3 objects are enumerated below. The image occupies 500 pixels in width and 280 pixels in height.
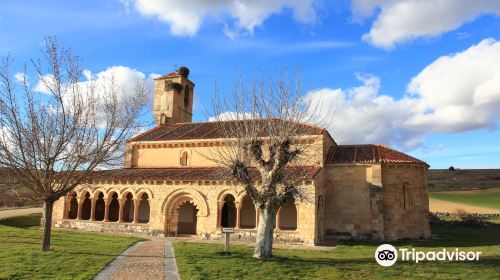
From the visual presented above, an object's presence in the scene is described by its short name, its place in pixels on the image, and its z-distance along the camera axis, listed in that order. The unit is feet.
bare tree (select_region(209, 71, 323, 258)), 45.70
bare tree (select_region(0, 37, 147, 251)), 43.87
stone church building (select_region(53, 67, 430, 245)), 69.72
